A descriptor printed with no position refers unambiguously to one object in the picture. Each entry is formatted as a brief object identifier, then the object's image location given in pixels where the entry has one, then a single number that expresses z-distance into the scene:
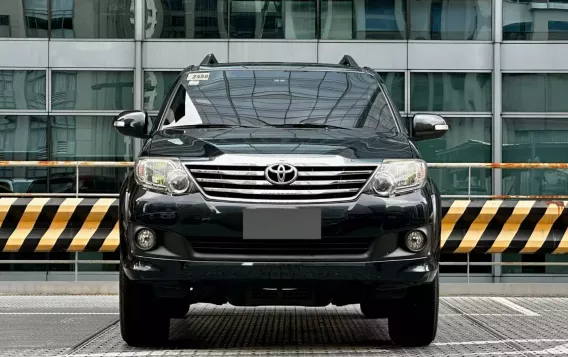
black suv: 6.57
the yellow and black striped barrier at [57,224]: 12.36
